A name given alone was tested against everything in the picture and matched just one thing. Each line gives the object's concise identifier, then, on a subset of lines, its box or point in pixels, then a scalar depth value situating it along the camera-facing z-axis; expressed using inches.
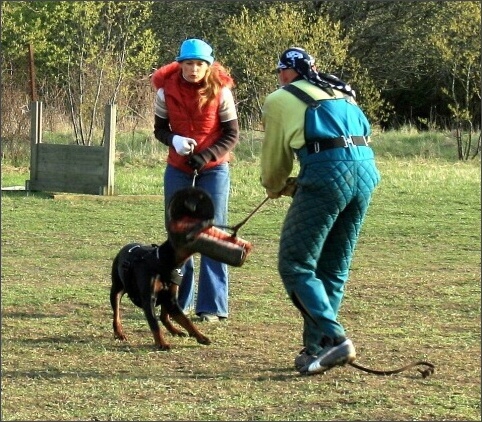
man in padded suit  395.7
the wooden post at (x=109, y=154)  1083.9
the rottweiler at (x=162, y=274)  436.9
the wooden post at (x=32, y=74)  1402.8
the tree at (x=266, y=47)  1807.1
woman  491.3
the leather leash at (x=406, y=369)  405.5
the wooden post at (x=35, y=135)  1120.8
